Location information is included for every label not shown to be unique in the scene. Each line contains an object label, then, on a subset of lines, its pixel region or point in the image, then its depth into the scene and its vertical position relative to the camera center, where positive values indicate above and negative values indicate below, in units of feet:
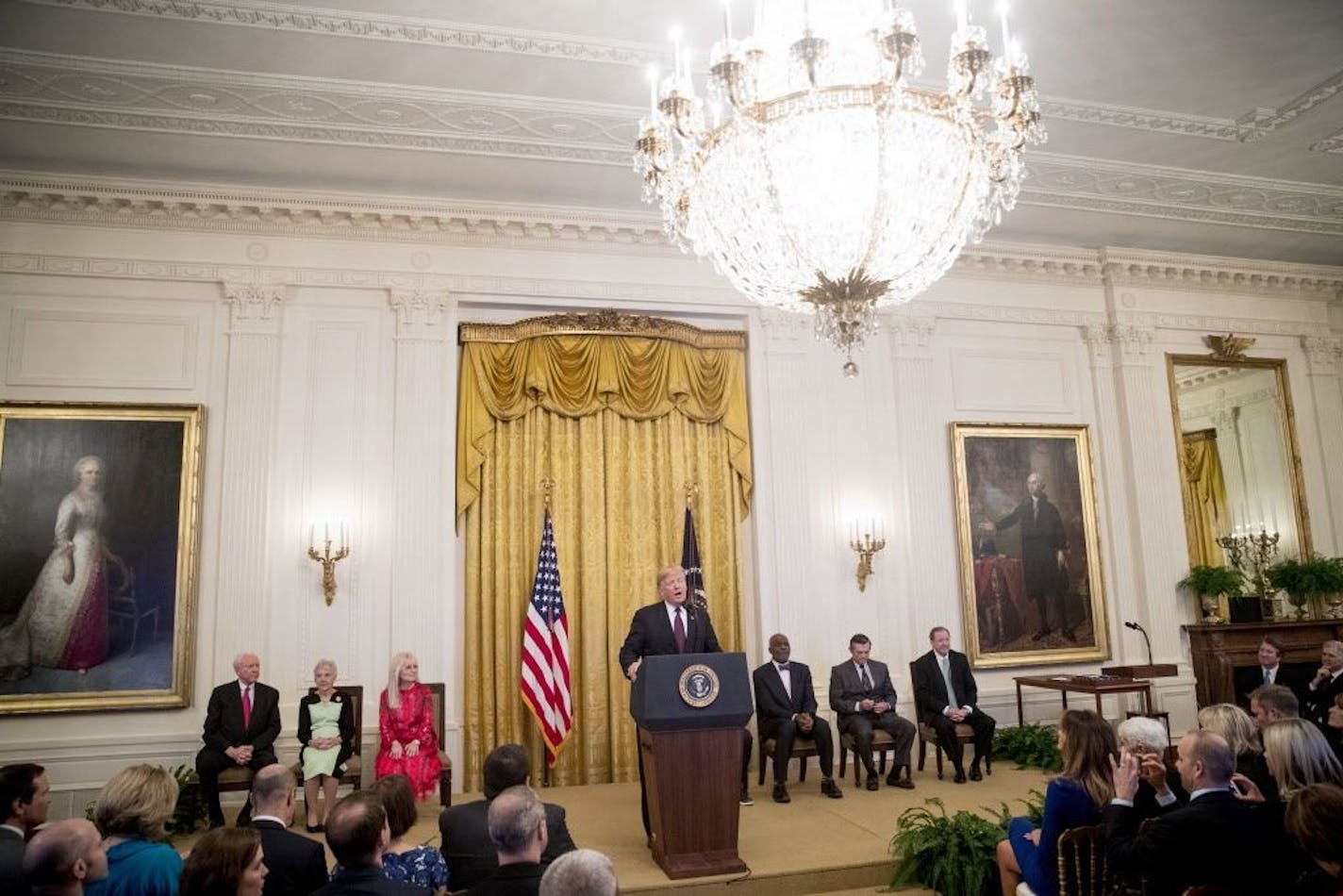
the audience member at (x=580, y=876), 7.13 -2.10
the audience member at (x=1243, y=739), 13.20 -2.23
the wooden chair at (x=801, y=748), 25.32 -4.17
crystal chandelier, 14.39 +7.03
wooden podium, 17.13 -2.95
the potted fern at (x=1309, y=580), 32.17 -0.12
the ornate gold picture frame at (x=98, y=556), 24.00 +1.52
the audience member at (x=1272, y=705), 14.52 -1.96
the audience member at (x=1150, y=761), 11.31 -2.14
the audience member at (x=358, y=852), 8.74 -2.28
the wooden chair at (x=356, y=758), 22.99 -3.78
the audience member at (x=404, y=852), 10.38 -2.81
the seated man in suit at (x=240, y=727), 22.23 -2.87
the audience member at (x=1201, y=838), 10.17 -2.80
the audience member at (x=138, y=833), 9.46 -2.30
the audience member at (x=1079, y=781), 12.23 -2.56
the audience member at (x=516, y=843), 8.73 -2.26
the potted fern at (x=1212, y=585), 31.63 -0.17
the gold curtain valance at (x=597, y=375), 28.25 +6.87
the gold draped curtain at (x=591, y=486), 27.55 +3.43
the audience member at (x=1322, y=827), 8.46 -2.26
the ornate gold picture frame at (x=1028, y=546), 30.78 +1.29
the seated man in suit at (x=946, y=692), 26.53 -3.04
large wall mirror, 34.83 +4.85
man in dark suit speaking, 20.77 -0.71
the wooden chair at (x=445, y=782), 23.41 -4.40
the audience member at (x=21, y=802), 10.55 -2.11
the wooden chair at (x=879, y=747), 25.63 -4.26
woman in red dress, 23.04 -3.12
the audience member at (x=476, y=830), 11.46 -2.77
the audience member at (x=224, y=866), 8.36 -2.28
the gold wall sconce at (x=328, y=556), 25.64 +1.37
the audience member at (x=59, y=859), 8.36 -2.16
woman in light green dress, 22.65 -3.16
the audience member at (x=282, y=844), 10.15 -2.56
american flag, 26.23 -1.82
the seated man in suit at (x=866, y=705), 25.41 -3.17
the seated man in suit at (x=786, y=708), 24.75 -3.16
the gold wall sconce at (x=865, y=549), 29.58 +1.29
